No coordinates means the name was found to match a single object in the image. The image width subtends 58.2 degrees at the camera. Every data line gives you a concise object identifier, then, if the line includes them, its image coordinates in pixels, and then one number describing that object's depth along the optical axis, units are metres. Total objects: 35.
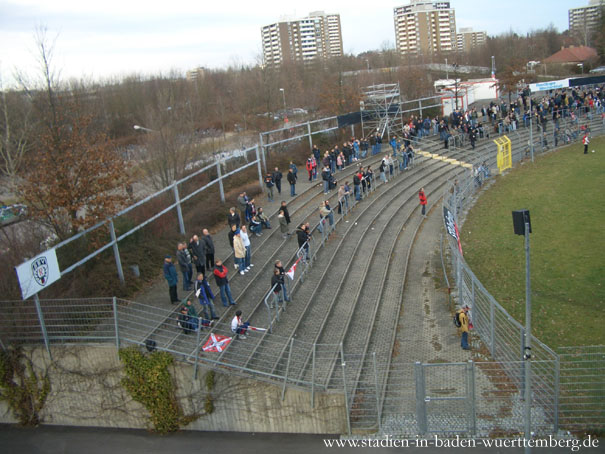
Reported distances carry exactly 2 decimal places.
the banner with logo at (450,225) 16.17
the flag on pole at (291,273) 14.65
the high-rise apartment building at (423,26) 154.50
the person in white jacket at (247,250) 16.38
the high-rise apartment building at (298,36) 161.05
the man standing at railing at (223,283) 13.82
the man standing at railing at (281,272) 13.97
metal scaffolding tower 33.88
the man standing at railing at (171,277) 13.93
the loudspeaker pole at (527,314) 8.22
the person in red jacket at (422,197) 22.50
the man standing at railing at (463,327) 12.38
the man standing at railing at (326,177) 25.02
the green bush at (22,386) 12.58
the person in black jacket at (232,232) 16.31
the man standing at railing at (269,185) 23.38
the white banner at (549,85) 39.53
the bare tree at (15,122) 21.36
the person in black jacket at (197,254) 15.37
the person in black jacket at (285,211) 19.25
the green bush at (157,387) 11.77
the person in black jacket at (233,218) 17.88
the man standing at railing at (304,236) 17.33
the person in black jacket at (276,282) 13.85
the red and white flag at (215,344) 11.77
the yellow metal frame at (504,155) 30.83
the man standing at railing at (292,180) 24.11
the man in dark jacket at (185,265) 14.88
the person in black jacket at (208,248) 16.06
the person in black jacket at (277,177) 24.02
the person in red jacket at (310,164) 26.59
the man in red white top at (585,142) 33.16
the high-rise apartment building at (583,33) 104.80
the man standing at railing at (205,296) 13.12
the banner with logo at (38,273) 11.38
